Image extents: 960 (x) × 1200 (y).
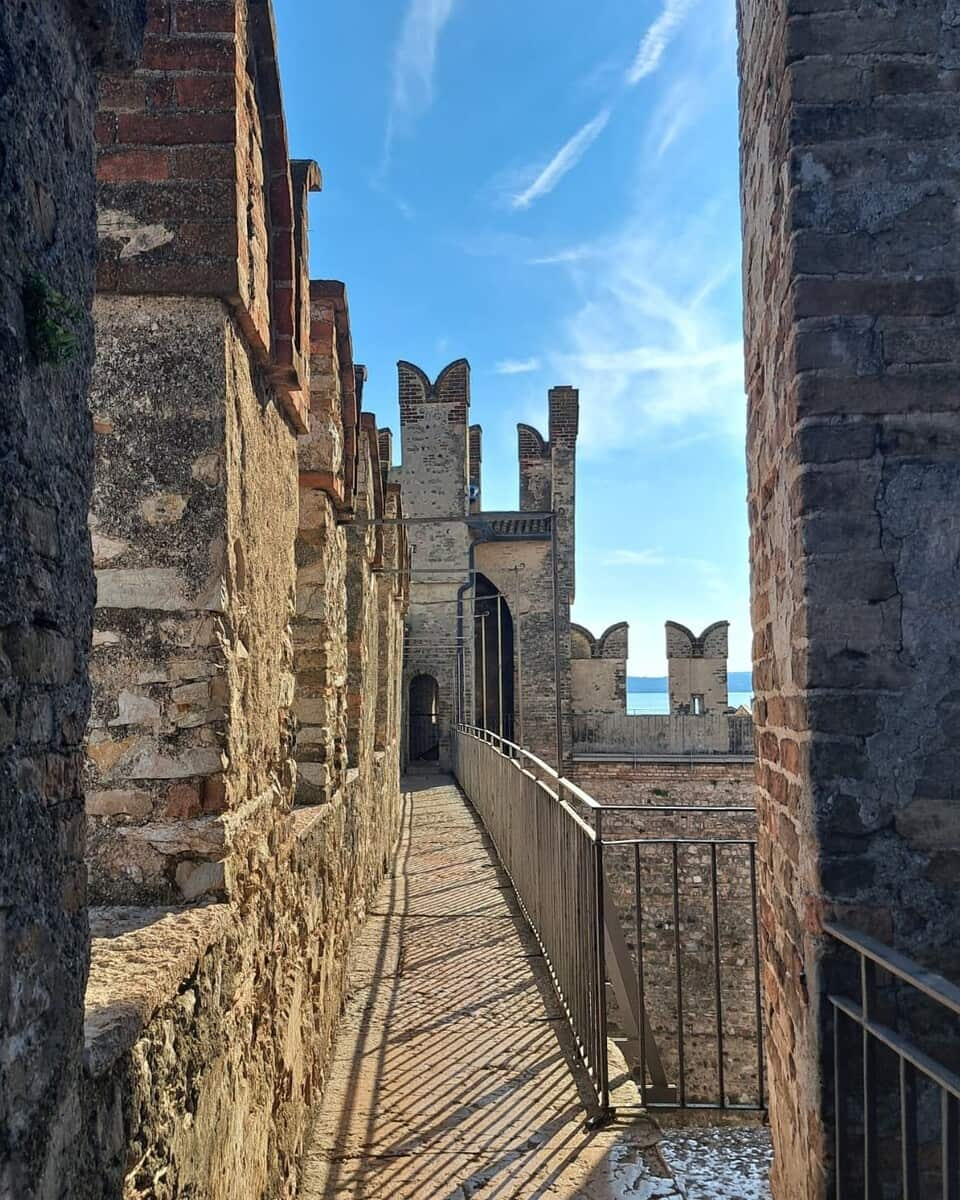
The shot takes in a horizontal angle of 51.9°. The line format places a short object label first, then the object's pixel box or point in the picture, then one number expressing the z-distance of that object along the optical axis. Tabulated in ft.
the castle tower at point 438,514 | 70.74
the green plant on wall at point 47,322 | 4.57
